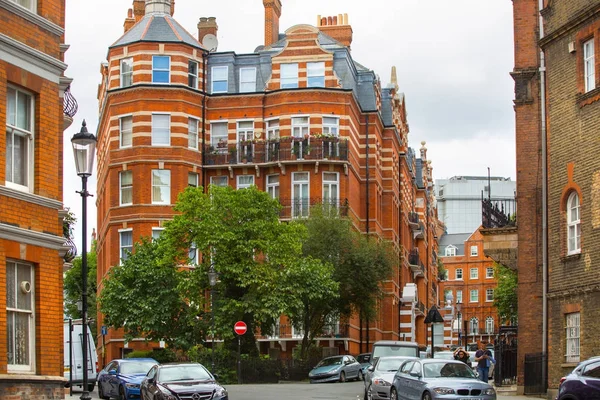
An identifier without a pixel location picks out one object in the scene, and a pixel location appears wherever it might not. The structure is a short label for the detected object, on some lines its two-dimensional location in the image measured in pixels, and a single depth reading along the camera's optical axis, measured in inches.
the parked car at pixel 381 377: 1206.4
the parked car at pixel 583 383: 791.1
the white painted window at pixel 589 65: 1213.7
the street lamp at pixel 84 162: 933.8
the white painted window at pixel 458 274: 5497.0
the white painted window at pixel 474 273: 5457.7
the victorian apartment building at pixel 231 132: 2378.2
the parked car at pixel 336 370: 1940.2
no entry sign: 1775.3
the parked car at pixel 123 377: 1369.3
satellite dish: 2628.0
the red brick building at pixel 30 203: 779.4
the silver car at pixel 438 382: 1017.2
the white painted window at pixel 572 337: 1220.5
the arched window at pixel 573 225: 1244.5
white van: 1699.9
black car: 1045.2
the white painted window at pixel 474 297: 5424.7
